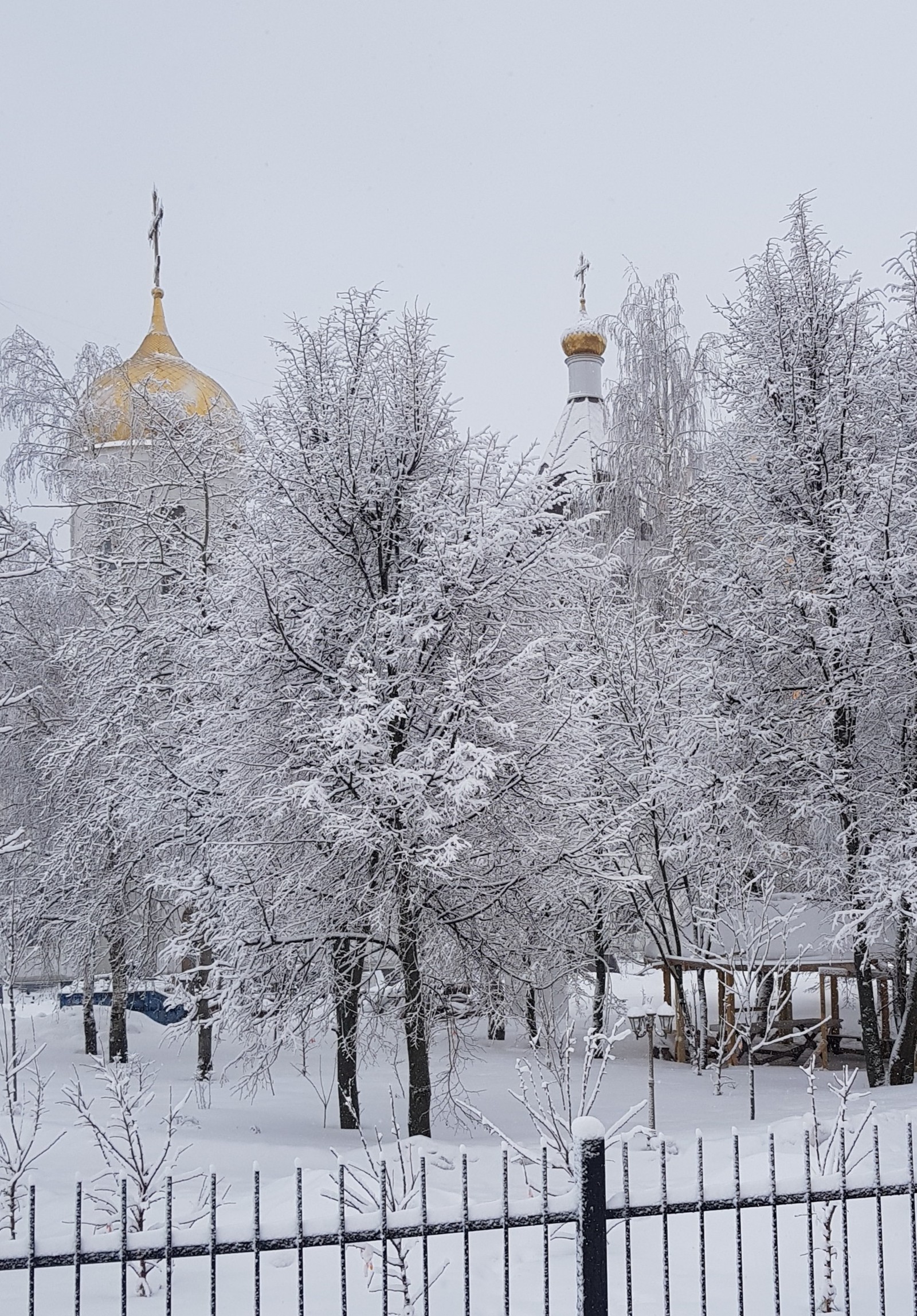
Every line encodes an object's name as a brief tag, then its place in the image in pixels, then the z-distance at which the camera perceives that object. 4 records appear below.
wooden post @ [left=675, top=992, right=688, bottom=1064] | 18.05
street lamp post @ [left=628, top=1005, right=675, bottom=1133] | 13.06
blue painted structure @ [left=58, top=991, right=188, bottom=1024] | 21.50
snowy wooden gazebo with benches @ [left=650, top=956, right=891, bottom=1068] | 15.73
